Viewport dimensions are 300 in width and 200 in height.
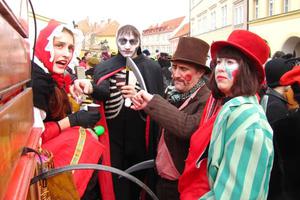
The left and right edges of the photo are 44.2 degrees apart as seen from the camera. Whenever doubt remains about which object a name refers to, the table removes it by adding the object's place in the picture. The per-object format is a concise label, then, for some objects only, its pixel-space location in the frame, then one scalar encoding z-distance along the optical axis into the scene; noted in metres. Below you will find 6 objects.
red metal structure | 0.99
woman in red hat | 1.55
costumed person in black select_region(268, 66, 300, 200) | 1.83
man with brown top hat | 2.31
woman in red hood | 2.11
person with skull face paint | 3.42
